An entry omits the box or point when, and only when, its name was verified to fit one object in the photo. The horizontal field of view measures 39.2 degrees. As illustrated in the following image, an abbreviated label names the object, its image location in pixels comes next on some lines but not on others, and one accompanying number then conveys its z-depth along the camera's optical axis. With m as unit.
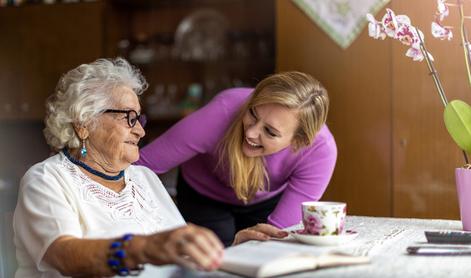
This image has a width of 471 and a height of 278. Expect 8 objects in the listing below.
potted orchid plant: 1.67
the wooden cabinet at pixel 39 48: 4.51
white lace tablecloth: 1.11
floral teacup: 1.35
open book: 1.05
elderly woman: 1.09
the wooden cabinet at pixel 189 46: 4.38
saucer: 1.33
